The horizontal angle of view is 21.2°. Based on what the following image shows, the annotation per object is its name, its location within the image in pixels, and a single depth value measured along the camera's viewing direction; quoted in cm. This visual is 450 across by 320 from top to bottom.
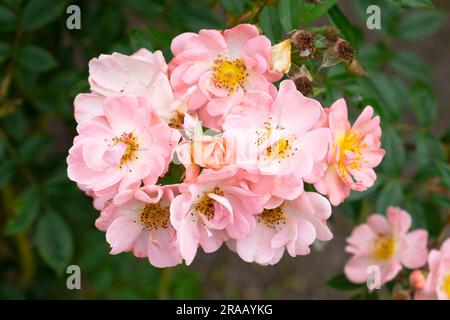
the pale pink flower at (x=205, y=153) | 53
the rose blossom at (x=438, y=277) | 62
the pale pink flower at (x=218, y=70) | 55
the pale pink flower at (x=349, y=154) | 55
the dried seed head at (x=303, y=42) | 55
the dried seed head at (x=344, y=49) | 56
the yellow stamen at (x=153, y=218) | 55
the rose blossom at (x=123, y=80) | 55
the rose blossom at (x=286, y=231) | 55
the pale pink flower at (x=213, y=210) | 53
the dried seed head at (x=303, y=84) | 55
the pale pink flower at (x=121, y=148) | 54
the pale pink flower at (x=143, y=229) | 54
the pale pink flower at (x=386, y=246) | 65
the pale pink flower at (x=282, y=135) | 53
